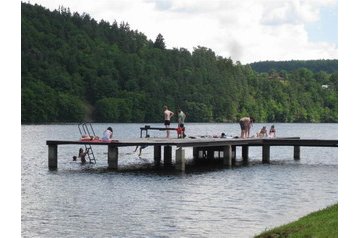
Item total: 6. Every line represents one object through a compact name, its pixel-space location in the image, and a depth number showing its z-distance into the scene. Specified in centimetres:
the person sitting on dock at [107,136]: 3941
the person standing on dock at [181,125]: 4422
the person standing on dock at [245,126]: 5138
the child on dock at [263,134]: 5296
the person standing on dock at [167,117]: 4334
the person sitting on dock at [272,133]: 5483
